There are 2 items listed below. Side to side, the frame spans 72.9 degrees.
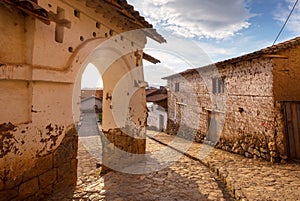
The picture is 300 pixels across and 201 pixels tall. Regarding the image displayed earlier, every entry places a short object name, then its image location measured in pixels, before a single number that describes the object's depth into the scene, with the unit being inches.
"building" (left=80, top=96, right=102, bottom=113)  1211.9
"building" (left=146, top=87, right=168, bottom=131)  729.0
